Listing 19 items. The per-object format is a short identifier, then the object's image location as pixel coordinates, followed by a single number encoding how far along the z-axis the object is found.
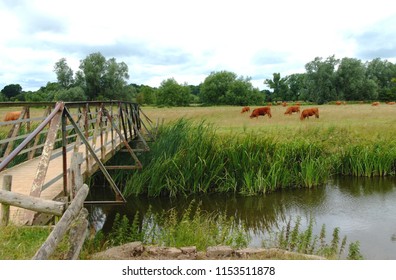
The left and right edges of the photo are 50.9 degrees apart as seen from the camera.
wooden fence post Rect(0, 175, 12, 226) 4.92
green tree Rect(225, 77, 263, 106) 86.19
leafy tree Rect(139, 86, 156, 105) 102.82
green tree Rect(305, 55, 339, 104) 67.81
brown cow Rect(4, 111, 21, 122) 19.89
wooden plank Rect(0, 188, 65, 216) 4.52
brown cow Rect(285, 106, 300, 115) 31.98
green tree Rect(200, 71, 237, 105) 88.81
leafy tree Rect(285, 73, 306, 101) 96.50
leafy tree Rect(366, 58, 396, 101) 80.56
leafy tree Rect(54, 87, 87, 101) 52.23
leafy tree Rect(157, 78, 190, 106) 92.65
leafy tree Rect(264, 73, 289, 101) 99.65
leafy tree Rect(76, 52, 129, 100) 60.12
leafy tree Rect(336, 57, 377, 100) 68.31
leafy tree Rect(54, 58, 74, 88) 59.53
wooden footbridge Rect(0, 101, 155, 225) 5.38
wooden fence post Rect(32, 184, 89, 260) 3.79
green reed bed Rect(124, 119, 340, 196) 12.97
